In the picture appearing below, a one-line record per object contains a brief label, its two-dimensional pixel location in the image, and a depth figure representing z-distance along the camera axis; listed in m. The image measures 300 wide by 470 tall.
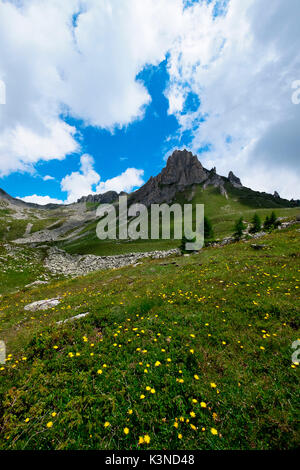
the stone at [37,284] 21.19
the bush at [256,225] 50.38
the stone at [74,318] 8.45
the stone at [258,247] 18.36
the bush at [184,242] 35.28
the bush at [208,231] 51.06
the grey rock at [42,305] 11.50
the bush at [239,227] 42.78
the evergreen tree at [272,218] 49.36
